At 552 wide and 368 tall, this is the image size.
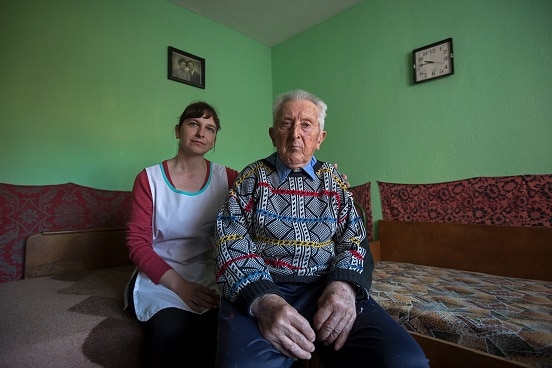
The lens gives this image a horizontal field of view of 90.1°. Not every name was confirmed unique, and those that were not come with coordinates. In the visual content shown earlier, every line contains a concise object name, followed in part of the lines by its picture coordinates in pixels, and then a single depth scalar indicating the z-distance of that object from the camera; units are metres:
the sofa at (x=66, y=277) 0.90
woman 0.90
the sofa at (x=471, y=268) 0.90
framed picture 2.25
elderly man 0.69
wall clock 1.81
